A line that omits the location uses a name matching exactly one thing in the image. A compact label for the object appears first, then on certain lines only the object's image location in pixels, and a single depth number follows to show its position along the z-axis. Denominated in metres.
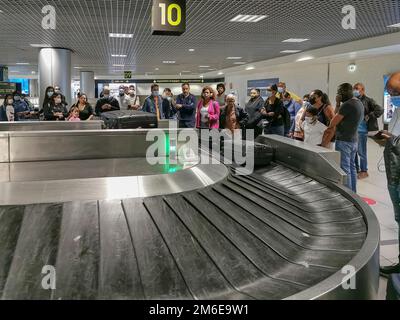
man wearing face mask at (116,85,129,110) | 9.80
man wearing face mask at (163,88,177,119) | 8.59
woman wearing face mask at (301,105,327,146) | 5.04
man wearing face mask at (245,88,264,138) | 6.54
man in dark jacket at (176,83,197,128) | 7.17
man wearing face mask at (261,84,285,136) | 6.50
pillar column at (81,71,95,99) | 22.62
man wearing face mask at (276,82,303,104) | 8.27
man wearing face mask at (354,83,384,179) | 6.80
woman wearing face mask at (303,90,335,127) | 5.23
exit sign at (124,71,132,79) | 21.60
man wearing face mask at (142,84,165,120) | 8.06
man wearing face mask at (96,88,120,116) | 7.77
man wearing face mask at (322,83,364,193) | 4.55
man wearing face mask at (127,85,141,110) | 9.12
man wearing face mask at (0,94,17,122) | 9.02
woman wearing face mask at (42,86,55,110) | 7.80
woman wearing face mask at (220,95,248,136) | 6.25
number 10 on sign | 4.55
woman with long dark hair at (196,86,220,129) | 6.05
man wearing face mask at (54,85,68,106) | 8.05
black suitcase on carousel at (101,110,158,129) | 5.41
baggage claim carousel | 1.57
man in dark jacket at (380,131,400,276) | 3.05
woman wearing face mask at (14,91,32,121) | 9.75
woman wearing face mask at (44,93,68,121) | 7.61
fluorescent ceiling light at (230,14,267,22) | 7.33
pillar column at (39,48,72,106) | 11.34
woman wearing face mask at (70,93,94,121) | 7.76
